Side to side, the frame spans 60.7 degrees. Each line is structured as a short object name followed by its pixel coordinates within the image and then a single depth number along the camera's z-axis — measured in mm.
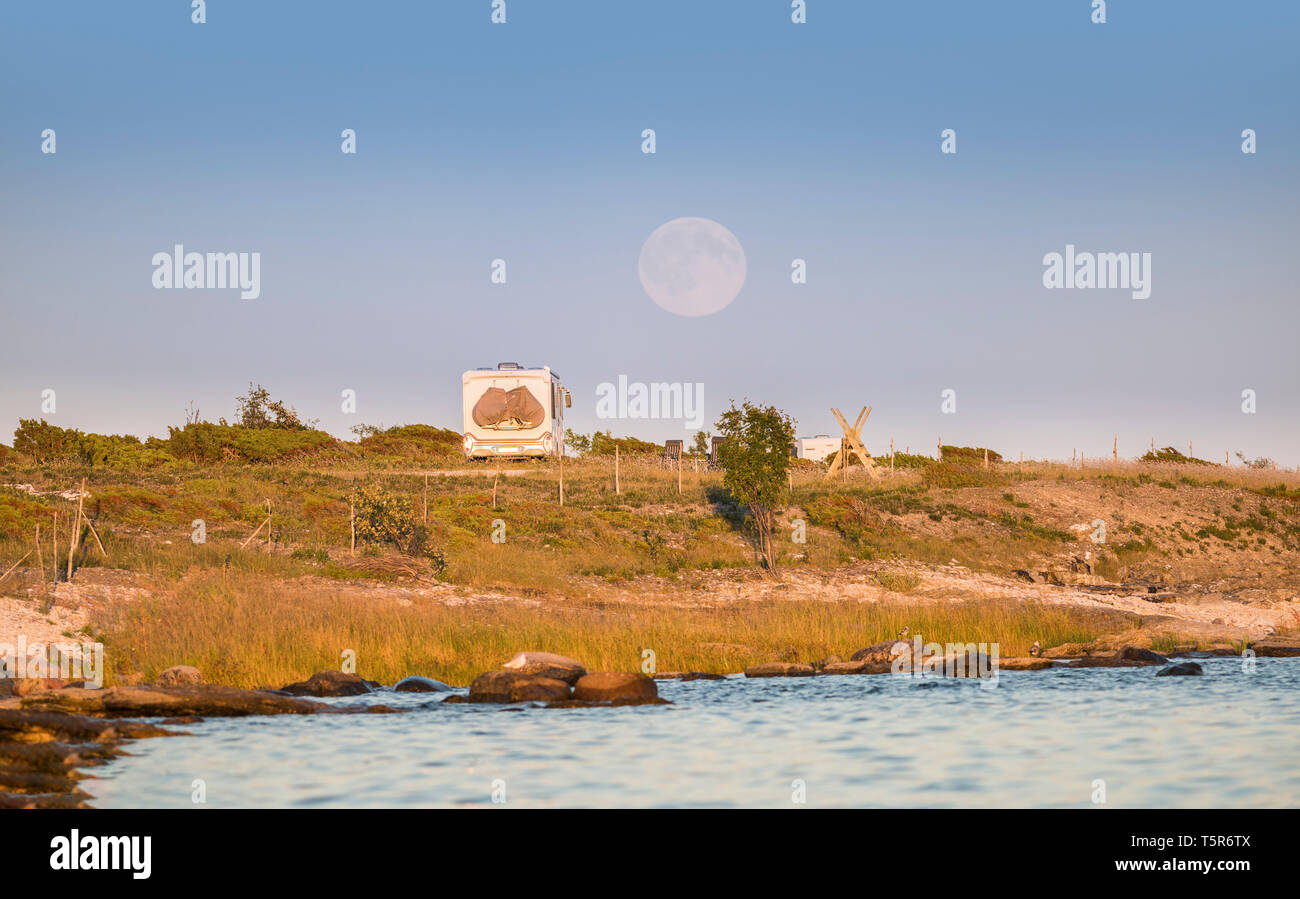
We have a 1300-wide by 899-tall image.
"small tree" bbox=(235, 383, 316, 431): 79688
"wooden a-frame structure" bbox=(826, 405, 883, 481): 55281
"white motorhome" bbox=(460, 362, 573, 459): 50594
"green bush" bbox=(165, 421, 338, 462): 64938
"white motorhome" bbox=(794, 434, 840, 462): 85562
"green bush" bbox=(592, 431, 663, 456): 89812
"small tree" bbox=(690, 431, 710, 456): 75125
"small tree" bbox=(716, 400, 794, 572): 36094
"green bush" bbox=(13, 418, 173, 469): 57438
